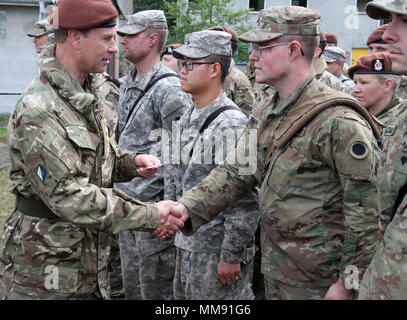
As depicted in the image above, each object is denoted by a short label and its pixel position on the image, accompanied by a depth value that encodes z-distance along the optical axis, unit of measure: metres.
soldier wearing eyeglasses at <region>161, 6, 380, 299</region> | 2.64
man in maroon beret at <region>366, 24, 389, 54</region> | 6.33
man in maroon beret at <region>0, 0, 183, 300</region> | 2.80
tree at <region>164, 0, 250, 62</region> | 23.11
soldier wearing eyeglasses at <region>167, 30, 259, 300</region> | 3.56
